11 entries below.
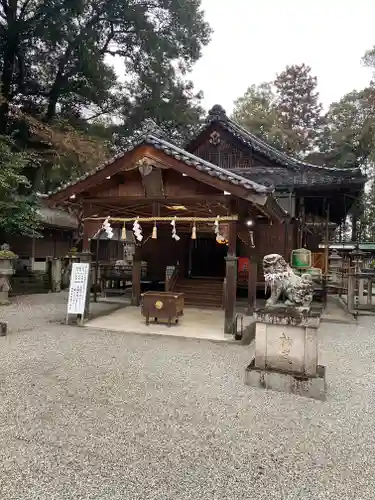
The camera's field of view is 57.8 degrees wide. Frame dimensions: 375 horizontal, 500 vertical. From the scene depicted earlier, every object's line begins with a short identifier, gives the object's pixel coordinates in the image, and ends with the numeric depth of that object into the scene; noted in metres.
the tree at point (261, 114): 29.48
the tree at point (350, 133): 26.28
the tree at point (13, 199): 10.90
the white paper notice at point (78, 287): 8.08
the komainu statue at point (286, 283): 4.88
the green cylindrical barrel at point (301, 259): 7.96
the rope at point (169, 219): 7.45
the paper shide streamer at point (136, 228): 8.20
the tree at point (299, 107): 31.81
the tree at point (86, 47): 15.02
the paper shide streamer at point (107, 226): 8.33
